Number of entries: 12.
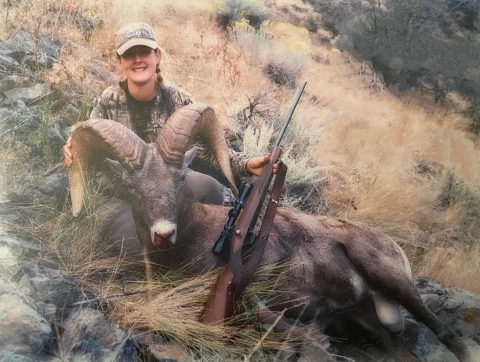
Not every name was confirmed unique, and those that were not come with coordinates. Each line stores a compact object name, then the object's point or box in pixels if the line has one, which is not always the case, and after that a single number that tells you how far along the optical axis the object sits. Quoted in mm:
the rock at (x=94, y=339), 2973
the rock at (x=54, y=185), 3469
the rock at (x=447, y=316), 4043
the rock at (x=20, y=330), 2824
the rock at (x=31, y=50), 3834
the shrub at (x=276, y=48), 4266
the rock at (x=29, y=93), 3674
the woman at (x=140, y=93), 3645
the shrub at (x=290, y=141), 4086
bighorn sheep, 3459
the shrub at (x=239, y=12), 4215
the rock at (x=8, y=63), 3781
